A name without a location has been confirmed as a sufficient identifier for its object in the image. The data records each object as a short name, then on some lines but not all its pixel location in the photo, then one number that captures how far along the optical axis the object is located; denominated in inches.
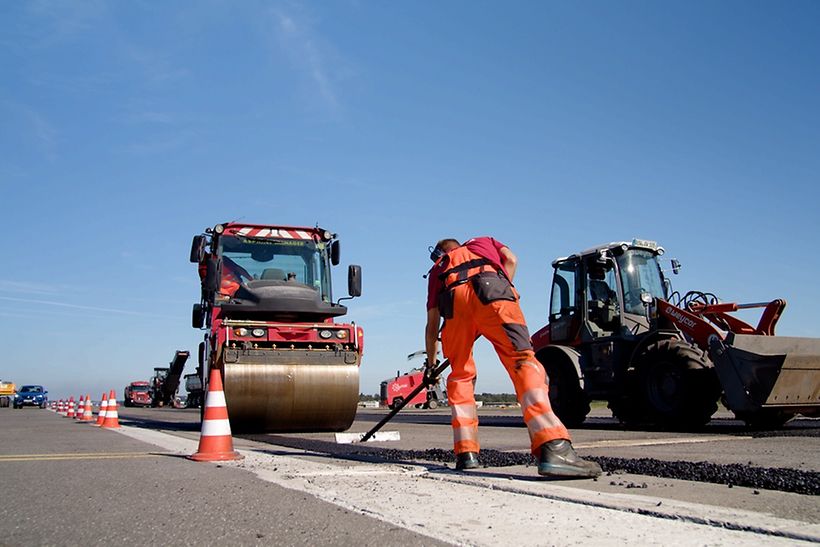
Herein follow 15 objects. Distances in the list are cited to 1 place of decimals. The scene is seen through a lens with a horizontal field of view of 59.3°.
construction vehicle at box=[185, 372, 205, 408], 1334.9
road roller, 364.5
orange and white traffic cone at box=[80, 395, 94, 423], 660.7
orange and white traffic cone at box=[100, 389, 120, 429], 497.0
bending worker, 161.2
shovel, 253.6
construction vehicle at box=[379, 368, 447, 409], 1108.5
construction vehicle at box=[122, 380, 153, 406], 1887.3
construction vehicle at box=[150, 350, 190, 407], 1264.8
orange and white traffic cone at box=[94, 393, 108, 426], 522.6
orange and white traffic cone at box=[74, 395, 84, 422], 710.6
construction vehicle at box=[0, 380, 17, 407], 1750.7
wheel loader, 342.6
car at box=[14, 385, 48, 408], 1769.2
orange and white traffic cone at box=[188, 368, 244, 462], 221.6
